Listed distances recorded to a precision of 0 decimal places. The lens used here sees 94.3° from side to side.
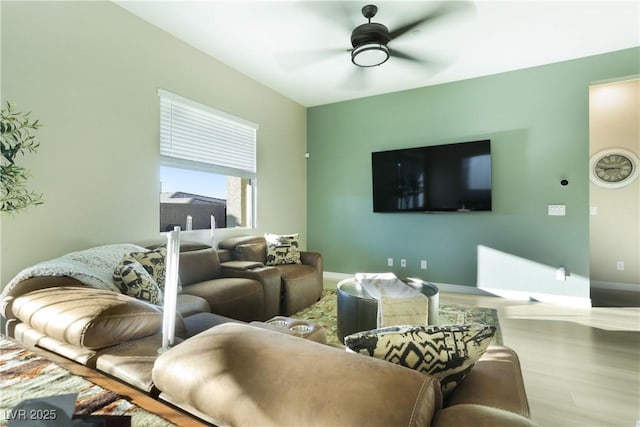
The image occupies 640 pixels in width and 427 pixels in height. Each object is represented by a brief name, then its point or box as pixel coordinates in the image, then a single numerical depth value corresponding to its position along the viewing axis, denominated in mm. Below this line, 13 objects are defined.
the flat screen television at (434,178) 4000
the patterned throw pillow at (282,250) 3689
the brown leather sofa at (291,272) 3248
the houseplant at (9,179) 1331
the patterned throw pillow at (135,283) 1934
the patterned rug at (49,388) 725
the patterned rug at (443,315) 3008
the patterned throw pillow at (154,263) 2252
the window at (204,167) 3219
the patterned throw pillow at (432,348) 828
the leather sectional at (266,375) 582
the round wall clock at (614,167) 4375
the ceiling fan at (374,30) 2662
